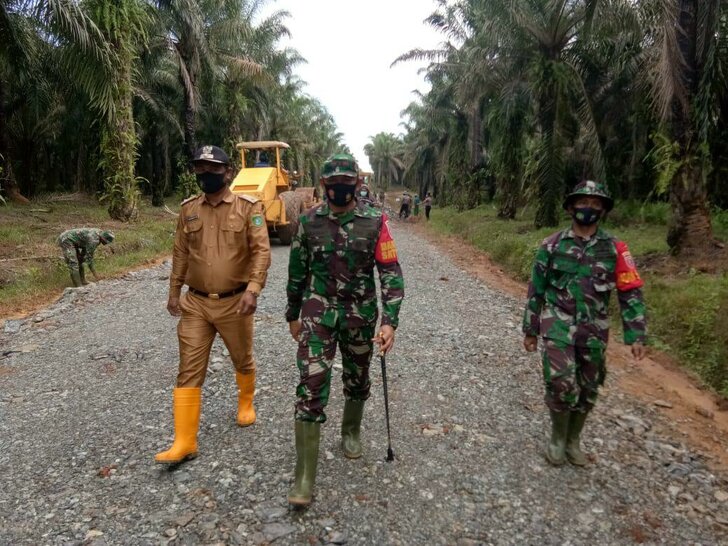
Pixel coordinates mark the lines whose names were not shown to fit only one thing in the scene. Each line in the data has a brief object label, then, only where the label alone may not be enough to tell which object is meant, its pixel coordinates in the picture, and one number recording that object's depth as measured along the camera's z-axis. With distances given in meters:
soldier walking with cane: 2.84
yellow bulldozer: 12.48
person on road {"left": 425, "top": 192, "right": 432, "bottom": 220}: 26.11
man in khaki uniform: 3.21
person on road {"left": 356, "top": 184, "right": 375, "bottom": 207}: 17.99
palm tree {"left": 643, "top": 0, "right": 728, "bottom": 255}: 7.20
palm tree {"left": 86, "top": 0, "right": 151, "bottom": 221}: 12.79
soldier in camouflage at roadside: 7.98
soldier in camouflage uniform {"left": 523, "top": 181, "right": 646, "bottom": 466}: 3.11
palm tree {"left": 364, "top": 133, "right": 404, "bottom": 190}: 79.81
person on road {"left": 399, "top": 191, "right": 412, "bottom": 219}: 28.38
